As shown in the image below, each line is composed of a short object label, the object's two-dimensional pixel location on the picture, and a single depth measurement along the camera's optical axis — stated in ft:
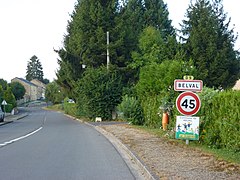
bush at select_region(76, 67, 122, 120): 114.71
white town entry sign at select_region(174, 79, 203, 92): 42.27
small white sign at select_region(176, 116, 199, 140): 43.16
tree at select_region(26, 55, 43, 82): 550.36
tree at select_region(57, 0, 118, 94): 124.57
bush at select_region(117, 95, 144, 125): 87.45
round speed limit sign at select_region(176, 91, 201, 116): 41.55
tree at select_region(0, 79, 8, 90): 306.66
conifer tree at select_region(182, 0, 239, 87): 132.16
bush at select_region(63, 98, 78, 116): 169.48
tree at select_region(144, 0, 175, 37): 173.47
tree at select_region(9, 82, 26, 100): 368.66
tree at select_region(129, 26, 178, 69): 124.26
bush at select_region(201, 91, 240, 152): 38.47
